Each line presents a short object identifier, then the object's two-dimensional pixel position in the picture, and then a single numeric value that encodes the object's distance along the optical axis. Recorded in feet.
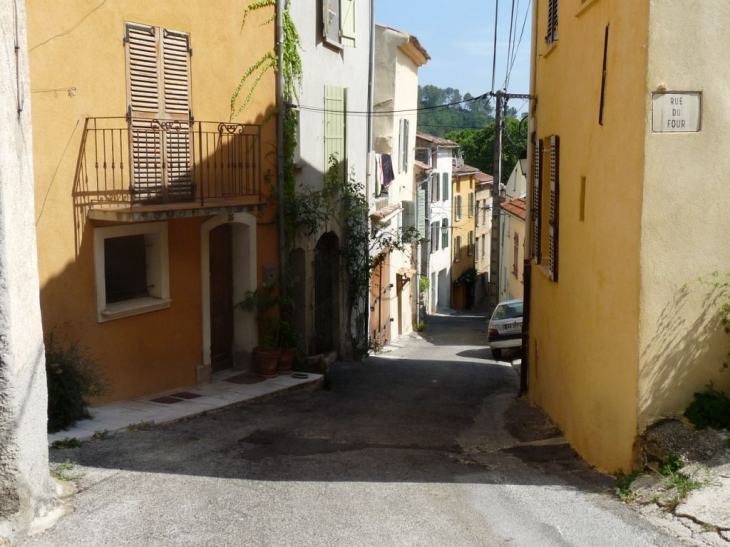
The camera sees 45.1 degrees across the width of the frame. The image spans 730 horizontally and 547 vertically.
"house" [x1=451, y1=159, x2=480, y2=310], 142.61
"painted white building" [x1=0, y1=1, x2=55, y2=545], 16.75
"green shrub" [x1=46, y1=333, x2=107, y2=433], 27.58
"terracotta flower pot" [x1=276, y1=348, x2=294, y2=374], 44.86
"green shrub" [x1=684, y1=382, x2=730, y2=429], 21.06
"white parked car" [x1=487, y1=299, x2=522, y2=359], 67.31
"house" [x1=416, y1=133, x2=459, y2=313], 116.71
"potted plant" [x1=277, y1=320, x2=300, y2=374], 44.96
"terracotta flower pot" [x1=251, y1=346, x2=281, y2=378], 43.86
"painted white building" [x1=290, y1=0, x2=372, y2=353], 51.65
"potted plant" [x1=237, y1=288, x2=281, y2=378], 43.93
